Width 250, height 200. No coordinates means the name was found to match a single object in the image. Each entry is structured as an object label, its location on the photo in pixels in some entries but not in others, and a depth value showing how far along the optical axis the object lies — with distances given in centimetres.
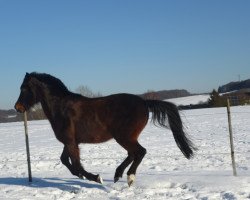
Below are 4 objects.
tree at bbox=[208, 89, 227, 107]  6726
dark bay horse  658
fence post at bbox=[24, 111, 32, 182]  785
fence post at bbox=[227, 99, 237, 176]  768
